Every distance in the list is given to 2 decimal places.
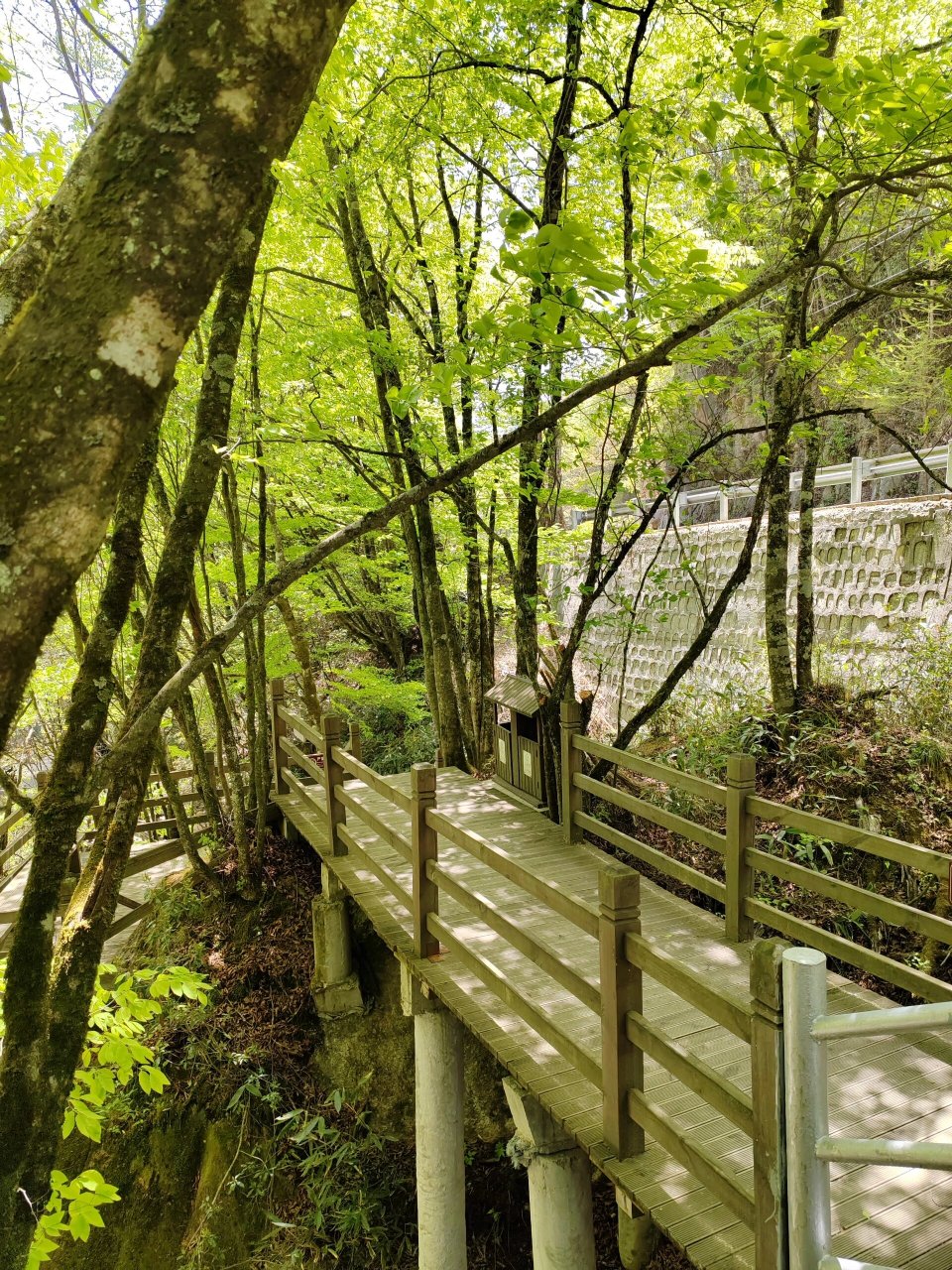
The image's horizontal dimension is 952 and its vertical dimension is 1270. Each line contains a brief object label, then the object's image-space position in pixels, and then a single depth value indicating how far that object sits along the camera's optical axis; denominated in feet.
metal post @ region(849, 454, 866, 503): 27.73
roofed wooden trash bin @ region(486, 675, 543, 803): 21.43
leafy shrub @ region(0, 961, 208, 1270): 9.48
